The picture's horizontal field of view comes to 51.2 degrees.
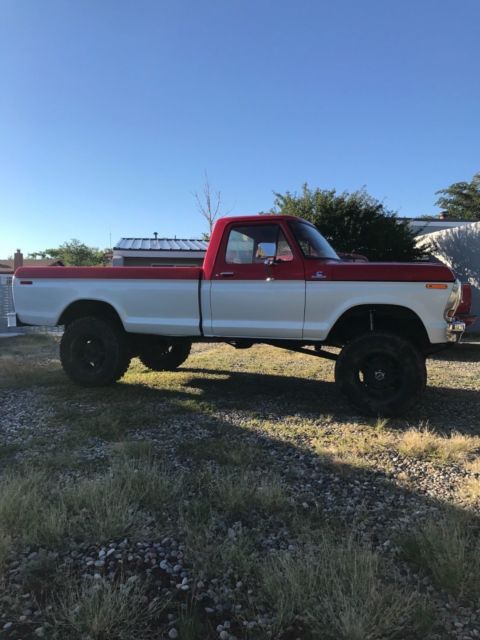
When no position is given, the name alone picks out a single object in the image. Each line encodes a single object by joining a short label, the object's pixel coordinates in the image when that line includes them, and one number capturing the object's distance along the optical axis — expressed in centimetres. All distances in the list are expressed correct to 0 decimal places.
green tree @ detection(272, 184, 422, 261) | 1324
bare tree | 2482
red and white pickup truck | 533
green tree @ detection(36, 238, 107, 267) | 6016
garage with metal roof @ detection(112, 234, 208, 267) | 2122
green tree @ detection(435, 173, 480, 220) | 3825
